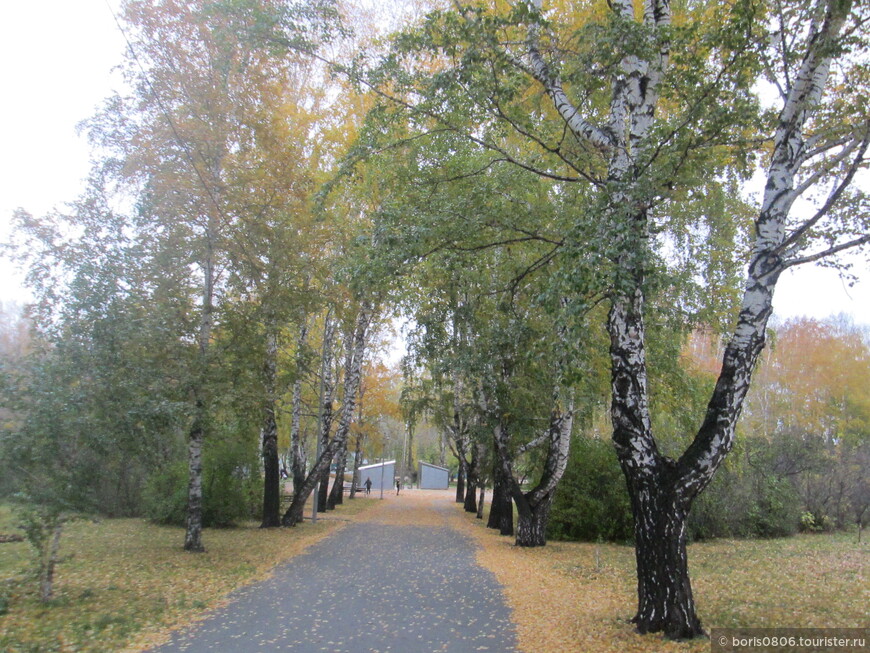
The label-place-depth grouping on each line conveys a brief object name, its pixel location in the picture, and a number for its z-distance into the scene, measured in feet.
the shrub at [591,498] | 50.14
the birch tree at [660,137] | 17.67
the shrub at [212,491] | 52.49
